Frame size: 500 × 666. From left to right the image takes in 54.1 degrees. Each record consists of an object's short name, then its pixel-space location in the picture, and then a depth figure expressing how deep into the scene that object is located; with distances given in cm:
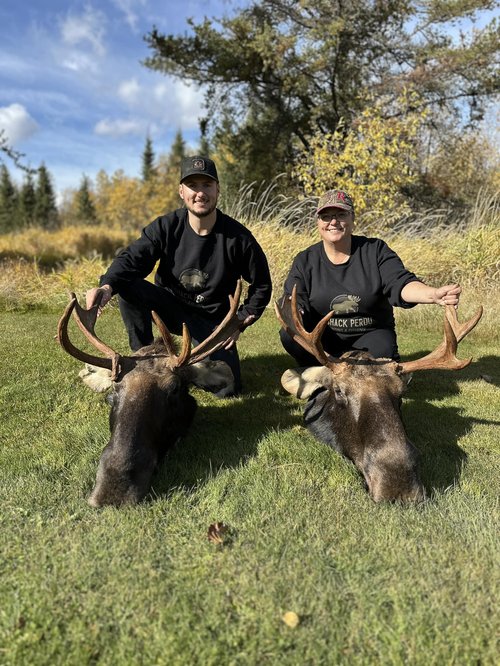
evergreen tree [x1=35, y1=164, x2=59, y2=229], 5712
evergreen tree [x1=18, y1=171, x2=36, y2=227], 5505
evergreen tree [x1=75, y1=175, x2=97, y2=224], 6075
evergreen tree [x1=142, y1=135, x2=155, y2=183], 6769
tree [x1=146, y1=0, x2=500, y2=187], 1677
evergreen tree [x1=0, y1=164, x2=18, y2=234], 5459
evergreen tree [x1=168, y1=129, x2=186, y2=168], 6656
